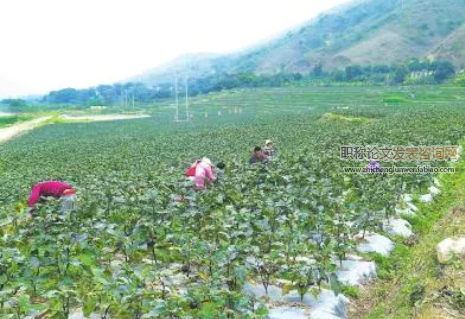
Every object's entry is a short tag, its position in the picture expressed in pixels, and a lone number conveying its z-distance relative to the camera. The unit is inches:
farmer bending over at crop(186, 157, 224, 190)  435.3
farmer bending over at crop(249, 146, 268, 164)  579.8
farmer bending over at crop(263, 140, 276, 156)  642.0
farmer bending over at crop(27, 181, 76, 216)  385.7
